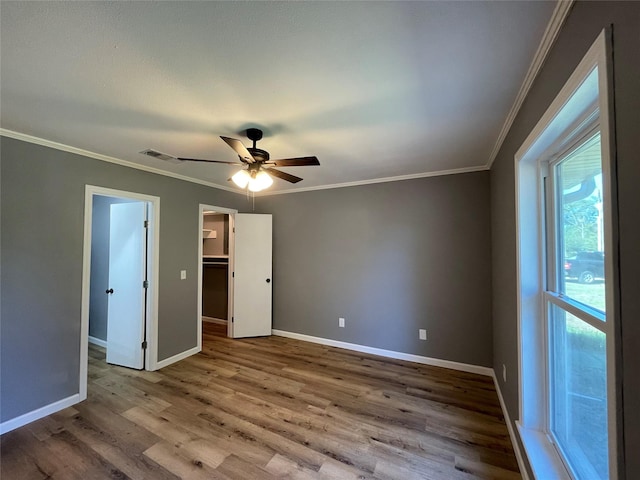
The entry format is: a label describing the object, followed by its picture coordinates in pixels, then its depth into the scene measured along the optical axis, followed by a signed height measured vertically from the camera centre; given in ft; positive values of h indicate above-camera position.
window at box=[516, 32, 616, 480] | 2.98 -0.63
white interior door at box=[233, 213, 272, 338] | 13.94 -1.58
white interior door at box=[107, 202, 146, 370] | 10.43 -1.58
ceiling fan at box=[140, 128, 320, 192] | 6.64 +2.18
